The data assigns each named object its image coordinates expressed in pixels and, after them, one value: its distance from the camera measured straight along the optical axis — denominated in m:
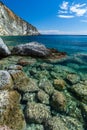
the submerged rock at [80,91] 3.40
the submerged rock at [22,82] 3.49
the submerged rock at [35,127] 2.67
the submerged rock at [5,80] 3.35
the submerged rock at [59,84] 3.71
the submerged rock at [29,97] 3.20
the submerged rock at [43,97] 3.19
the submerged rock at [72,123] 2.73
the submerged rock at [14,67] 4.46
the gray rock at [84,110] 2.96
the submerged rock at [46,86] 3.51
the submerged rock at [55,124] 2.67
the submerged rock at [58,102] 3.06
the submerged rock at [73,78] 4.09
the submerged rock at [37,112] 2.79
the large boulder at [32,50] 6.34
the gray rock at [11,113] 2.63
